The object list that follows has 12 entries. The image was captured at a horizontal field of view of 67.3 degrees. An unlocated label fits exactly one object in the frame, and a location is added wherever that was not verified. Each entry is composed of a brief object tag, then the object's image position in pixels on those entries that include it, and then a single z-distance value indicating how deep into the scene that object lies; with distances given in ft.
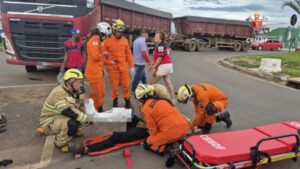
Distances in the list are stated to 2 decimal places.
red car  97.09
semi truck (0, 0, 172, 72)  21.69
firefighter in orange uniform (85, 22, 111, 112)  14.57
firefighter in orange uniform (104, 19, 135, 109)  15.51
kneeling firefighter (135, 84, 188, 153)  10.45
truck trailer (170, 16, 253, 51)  65.28
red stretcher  8.60
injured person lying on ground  10.75
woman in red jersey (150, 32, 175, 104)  16.91
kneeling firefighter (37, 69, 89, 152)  11.06
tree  73.76
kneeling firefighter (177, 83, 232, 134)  11.68
